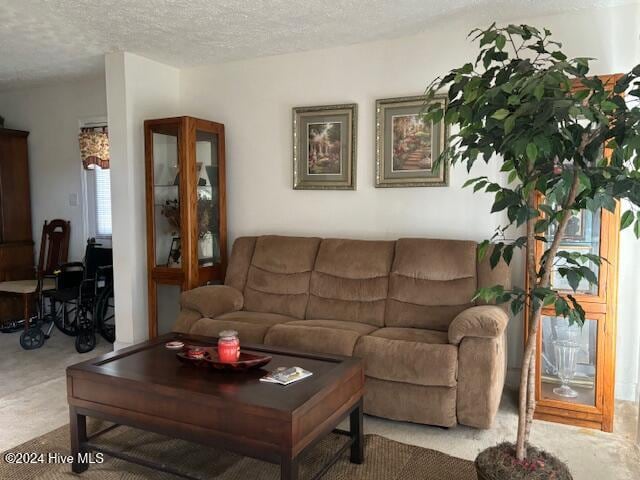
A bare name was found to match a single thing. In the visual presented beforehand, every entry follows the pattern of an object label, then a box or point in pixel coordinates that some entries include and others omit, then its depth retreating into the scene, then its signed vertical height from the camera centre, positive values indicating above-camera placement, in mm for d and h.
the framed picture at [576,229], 2920 -161
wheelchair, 4473 -780
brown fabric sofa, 2721 -697
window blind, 5148 +44
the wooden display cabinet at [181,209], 3973 -34
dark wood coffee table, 1906 -782
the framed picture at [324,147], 3918 +421
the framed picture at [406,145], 3631 +396
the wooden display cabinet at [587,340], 2826 -782
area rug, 2369 -1210
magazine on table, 2151 -716
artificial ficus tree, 1561 +174
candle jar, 2318 -633
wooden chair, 5141 -426
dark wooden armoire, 5215 -116
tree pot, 1793 -925
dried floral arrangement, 4086 -78
